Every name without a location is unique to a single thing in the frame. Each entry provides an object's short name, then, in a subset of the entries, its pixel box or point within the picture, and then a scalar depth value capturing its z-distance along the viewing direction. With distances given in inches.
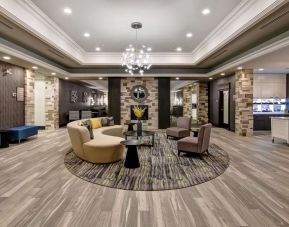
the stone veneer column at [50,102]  403.9
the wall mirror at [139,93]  415.8
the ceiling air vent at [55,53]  268.3
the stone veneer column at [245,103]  330.6
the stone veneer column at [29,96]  330.2
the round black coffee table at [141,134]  243.6
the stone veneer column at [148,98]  416.5
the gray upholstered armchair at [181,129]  286.2
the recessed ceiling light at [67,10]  186.1
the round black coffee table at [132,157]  168.2
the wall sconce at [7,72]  278.5
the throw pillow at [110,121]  310.6
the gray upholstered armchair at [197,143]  191.7
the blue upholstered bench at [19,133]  264.2
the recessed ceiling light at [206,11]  188.2
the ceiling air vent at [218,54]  265.7
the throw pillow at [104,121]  302.6
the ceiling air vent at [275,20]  152.9
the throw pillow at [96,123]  279.3
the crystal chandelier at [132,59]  241.0
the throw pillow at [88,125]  214.7
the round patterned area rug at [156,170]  136.0
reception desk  261.4
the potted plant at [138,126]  245.4
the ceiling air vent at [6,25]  174.3
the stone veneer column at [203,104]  502.0
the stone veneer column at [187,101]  605.3
